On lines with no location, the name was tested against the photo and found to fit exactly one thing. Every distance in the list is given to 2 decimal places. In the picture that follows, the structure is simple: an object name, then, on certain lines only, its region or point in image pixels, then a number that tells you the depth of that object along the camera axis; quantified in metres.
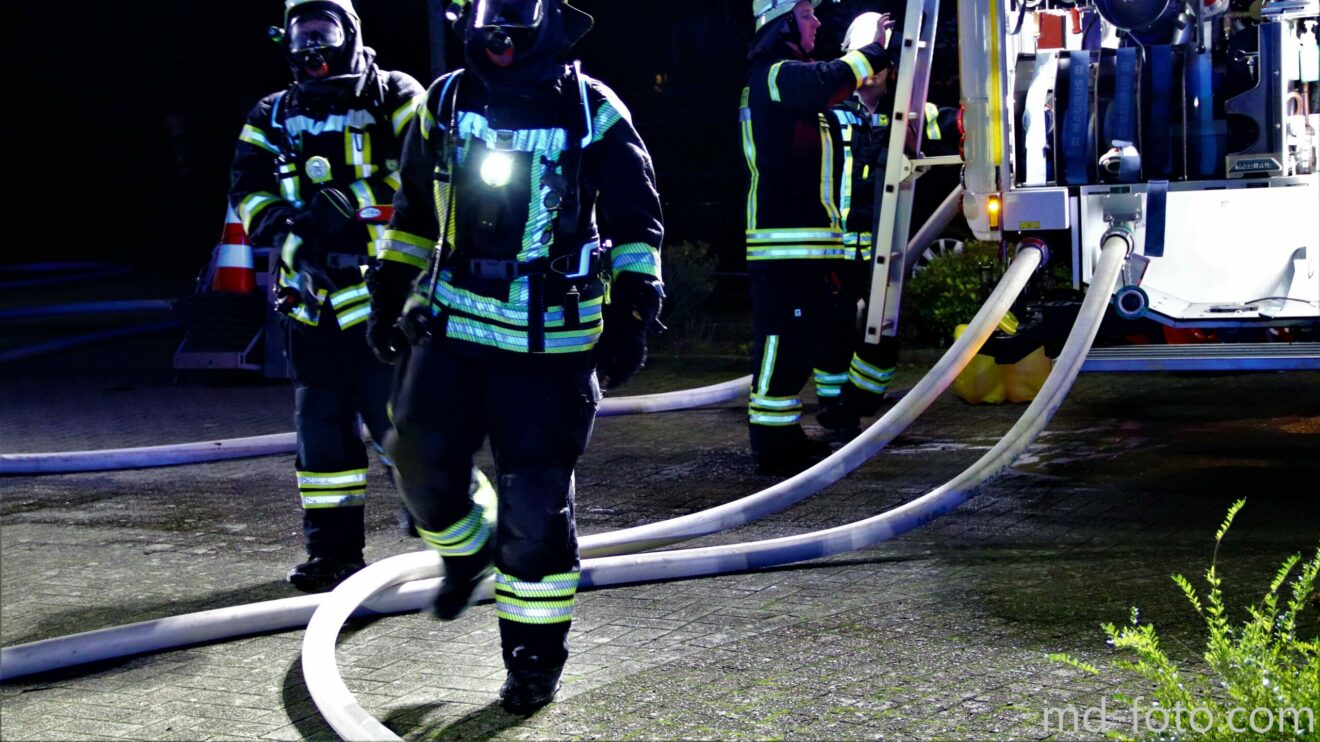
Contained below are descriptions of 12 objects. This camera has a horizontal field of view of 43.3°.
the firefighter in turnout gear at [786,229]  7.27
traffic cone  10.84
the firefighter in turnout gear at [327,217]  5.50
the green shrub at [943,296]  10.29
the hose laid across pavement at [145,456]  7.77
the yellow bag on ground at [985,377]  8.87
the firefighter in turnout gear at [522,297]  4.23
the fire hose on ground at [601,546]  4.61
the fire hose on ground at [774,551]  4.21
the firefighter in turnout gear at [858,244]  7.60
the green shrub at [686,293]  11.74
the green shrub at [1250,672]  3.36
